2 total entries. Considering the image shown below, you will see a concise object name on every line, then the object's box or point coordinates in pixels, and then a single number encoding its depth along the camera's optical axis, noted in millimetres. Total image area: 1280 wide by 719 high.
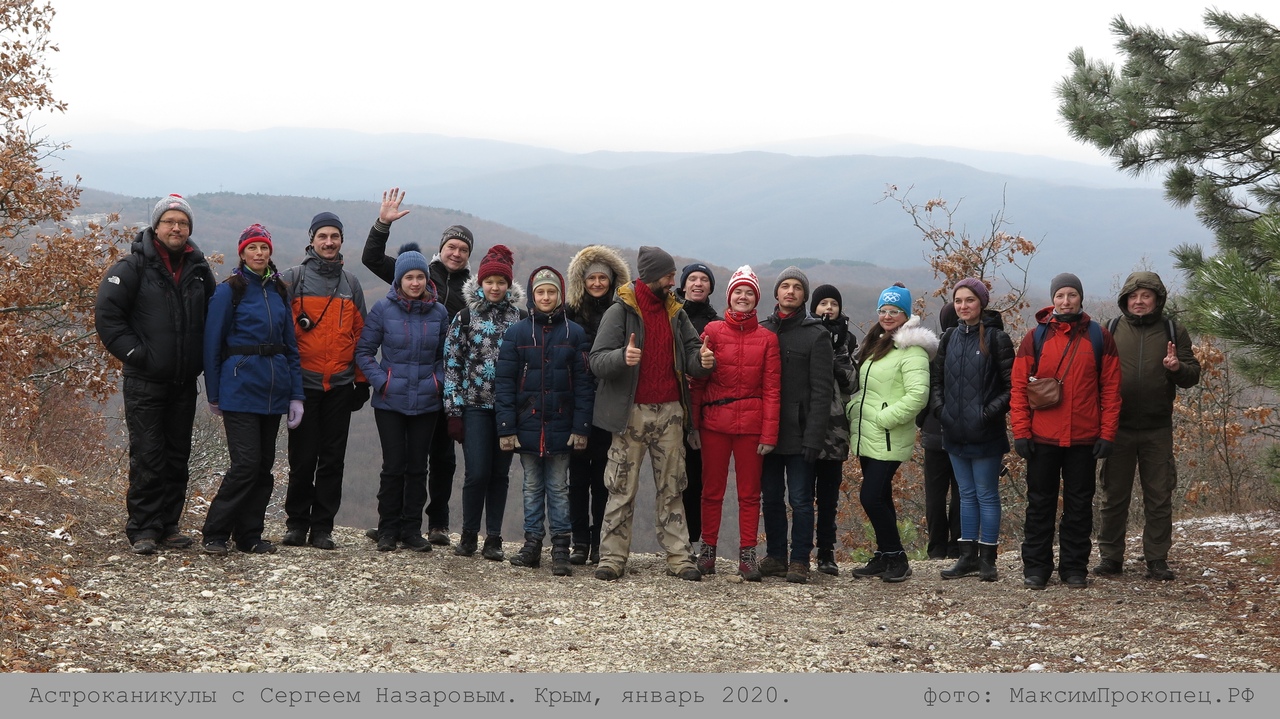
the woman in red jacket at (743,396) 6508
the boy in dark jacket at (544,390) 6523
